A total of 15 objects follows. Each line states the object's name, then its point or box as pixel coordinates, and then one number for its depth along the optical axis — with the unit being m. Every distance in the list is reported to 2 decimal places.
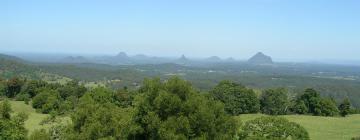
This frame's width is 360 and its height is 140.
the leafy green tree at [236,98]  79.44
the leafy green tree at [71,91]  84.54
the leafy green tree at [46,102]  68.47
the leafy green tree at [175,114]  27.14
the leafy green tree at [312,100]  80.88
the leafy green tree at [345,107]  82.88
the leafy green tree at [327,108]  79.64
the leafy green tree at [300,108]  82.06
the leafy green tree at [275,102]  84.25
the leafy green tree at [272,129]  30.92
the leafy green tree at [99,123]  30.65
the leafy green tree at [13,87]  89.31
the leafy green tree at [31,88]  85.19
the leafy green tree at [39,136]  31.58
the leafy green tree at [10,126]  27.19
